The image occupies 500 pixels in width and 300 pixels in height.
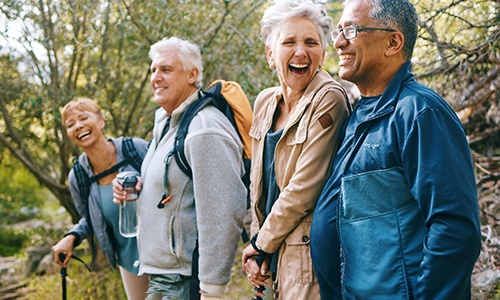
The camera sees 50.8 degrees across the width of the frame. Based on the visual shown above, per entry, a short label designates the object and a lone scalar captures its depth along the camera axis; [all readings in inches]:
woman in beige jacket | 81.7
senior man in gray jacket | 101.2
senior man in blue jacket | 60.0
